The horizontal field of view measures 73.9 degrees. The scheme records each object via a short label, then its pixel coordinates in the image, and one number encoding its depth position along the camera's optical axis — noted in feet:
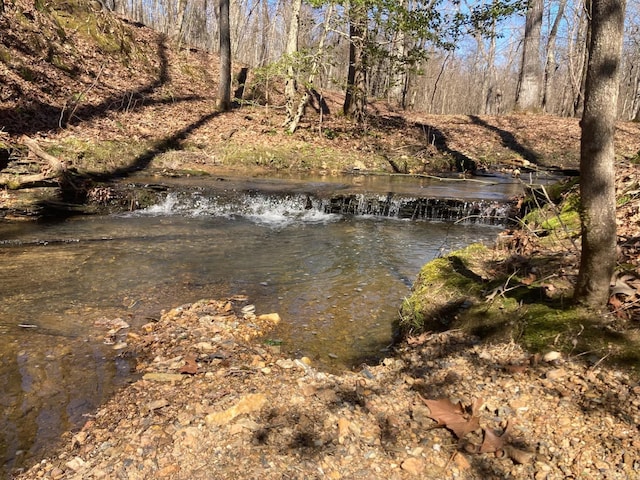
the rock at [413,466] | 7.30
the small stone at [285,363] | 11.15
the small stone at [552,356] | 9.41
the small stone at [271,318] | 15.07
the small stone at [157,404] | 9.32
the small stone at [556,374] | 8.87
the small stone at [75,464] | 7.76
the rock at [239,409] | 8.59
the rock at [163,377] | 10.55
